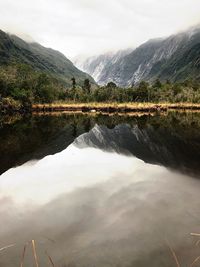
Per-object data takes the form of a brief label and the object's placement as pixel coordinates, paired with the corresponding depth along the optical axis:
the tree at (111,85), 86.75
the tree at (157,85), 92.55
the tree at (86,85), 88.18
